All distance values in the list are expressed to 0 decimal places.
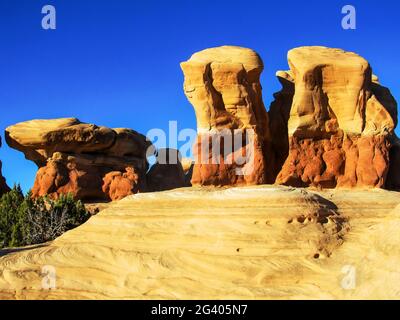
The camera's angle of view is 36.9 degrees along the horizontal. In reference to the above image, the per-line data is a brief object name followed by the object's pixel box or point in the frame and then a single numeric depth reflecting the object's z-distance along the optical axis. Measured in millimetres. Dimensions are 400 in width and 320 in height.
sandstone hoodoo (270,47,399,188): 22328
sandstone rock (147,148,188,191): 41875
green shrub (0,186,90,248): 23734
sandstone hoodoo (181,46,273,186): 23047
